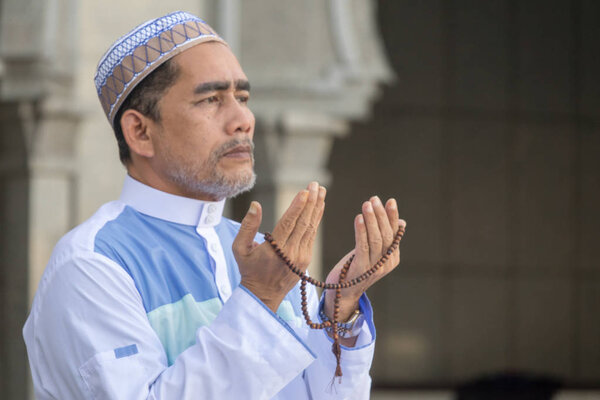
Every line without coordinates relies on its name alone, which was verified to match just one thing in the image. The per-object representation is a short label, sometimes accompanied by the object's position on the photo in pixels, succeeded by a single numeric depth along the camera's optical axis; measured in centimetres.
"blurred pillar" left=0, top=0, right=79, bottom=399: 973
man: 304
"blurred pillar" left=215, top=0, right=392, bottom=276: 995
